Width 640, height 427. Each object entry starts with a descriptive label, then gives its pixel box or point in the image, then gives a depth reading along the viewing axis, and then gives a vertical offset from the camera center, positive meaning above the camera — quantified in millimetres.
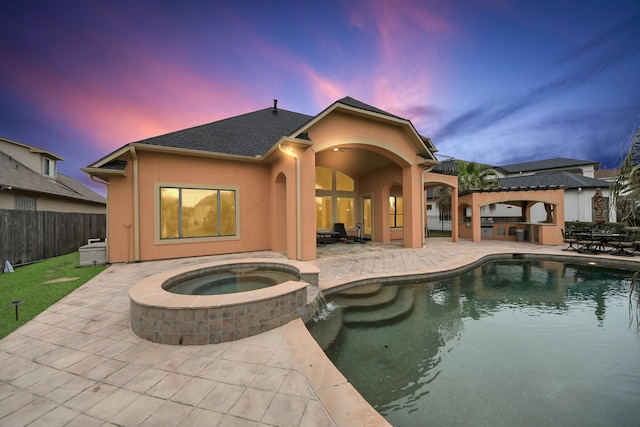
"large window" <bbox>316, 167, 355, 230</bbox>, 13672 +1074
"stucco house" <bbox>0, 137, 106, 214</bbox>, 9508 +1788
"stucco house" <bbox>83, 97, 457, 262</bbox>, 8156 +1489
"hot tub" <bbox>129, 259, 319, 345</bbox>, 3125 -1382
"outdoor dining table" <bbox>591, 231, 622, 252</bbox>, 10133 -1187
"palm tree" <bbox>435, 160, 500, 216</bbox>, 18719 +2824
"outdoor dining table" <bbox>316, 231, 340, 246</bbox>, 12250 -1134
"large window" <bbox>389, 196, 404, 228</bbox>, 14977 +191
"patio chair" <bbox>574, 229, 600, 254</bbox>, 10477 -1411
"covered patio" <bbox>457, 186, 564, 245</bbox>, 12969 -264
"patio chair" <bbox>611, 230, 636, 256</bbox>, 9594 -1502
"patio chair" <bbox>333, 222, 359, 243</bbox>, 12969 -991
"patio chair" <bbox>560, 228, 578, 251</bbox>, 10994 -1414
